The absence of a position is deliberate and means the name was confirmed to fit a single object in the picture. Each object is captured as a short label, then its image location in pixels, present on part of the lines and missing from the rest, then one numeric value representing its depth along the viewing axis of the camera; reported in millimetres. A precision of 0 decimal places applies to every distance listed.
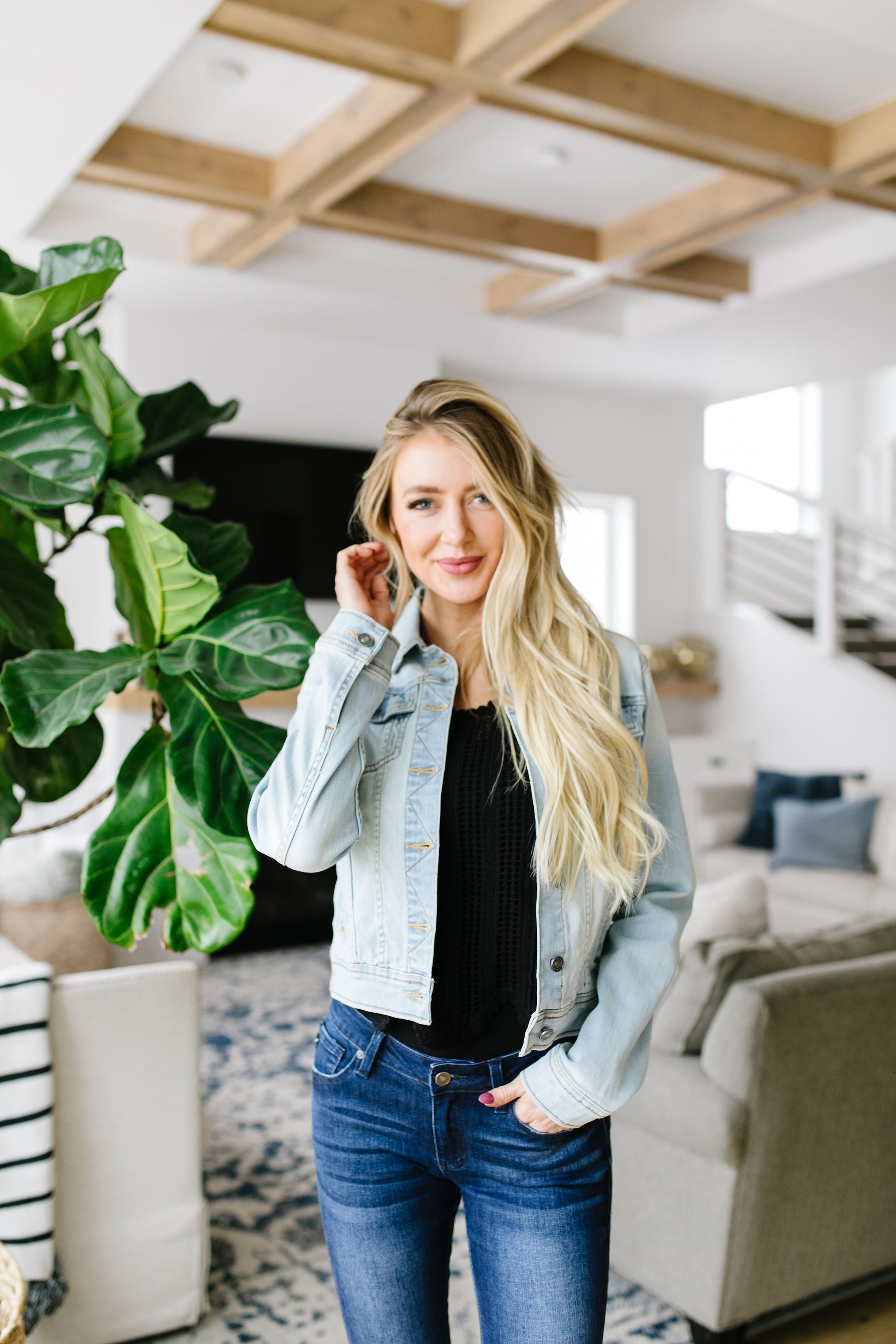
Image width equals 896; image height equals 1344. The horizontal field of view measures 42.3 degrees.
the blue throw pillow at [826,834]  4961
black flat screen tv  5293
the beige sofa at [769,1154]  2098
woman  1195
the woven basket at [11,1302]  1322
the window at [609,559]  7059
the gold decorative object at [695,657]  6969
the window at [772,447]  8180
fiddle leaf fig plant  1394
